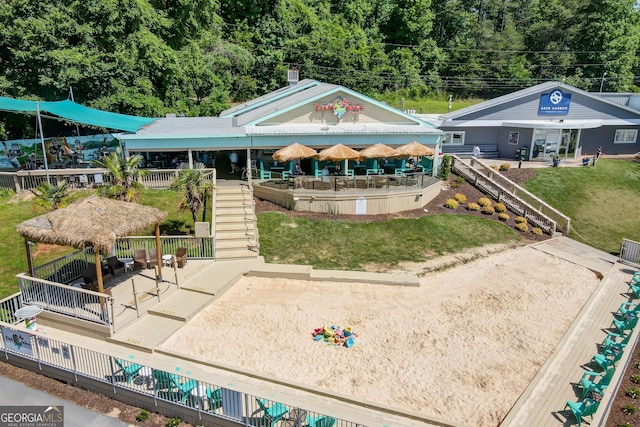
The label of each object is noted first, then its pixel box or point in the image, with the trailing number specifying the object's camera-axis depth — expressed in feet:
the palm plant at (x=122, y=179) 65.10
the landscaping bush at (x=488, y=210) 89.92
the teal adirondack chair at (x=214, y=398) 37.04
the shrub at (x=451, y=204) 90.38
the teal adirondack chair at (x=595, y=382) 39.83
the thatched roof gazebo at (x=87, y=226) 47.34
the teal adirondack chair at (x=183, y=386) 37.56
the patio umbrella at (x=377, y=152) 88.58
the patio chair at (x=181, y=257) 63.93
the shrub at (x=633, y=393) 41.32
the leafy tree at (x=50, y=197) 61.77
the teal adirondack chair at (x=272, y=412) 34.78
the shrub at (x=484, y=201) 91.50
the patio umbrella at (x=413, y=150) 89.35
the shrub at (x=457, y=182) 100.01
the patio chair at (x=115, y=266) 58.59
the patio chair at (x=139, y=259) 61.21
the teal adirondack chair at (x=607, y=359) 44.02
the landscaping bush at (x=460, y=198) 93.25
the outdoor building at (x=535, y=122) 120.37
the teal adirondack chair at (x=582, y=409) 36.86
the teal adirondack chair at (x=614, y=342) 47.16
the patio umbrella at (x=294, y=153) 83.97
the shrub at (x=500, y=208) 90.03
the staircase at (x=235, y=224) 69.36
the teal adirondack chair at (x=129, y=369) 39.78
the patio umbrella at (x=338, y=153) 85.25
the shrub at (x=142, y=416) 38.15
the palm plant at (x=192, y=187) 69.00
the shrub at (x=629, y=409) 39.14
